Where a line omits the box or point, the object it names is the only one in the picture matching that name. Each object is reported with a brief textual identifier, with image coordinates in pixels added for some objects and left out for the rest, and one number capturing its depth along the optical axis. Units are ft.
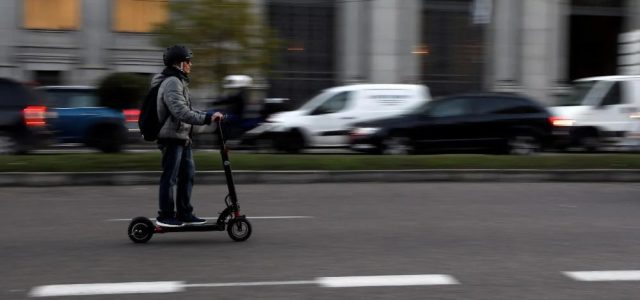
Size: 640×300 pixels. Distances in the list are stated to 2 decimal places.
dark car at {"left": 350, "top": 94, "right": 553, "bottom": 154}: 59.98
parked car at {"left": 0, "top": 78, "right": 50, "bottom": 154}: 52.85
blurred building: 99.96
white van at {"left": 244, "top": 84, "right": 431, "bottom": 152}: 64.85
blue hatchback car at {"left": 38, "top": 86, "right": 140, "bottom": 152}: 60.03
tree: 61.77
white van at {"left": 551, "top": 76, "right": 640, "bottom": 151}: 67.56
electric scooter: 25.46
